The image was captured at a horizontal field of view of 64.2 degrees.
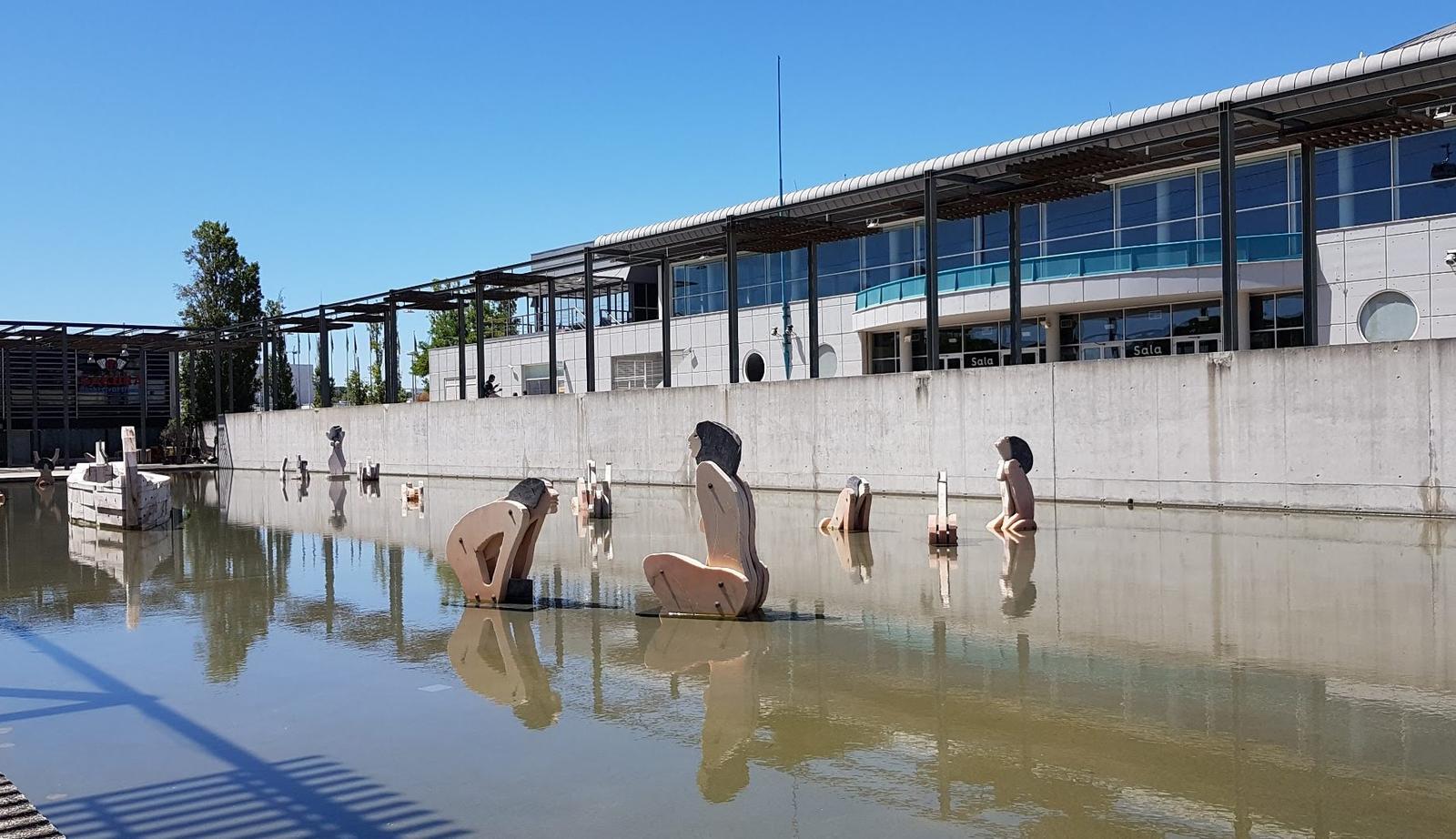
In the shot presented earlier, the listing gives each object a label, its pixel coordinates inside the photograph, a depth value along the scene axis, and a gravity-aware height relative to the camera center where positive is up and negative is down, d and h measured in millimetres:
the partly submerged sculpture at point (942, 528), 16047 -1659
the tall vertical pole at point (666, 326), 34897 +2655
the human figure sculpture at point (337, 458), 41750 -1407
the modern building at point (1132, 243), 23344 +5001
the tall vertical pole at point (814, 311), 32031 +2841
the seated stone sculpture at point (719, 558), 10375 -1359
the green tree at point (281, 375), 66688 +2712
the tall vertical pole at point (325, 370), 48438 +2136
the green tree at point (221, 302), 65125 +6760
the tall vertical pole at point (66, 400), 54000 +1149
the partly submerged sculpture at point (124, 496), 21750 -1428
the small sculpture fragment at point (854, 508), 18297 -1550
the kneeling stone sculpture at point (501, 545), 11375 -1307
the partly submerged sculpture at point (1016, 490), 17531 -1272
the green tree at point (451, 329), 69312 +5564
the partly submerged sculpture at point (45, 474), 41125 -1781
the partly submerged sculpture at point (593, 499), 22156 -1624
